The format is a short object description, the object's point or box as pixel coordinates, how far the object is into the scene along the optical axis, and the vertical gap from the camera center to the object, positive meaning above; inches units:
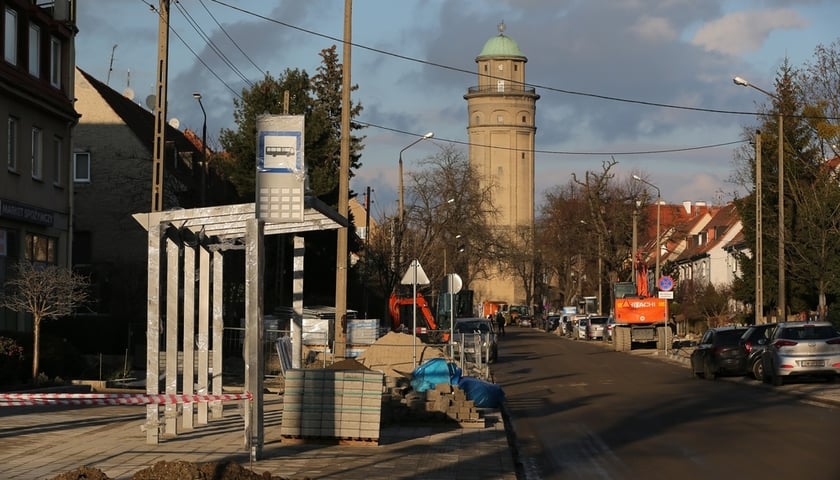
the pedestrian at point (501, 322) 2910.9 -62.5
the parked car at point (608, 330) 2566.4 -72.4
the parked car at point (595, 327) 2733.8 -69.9
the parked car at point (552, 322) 3671.8 -80.9
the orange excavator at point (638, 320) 2097.7 -41.3
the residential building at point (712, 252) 3403.1 +137.6
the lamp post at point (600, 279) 3408.0 +51.1
